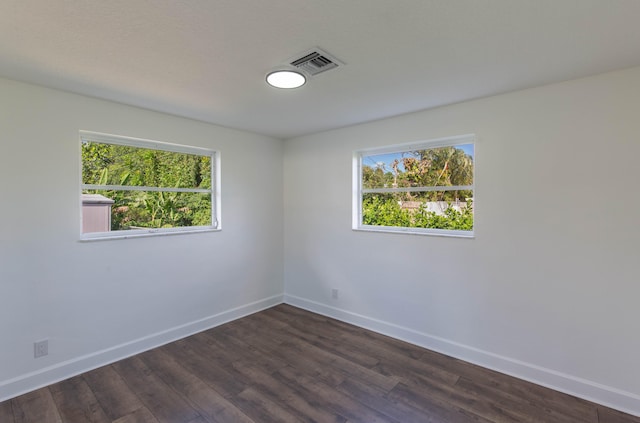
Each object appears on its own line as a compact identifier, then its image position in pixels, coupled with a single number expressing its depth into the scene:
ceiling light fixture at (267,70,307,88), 2.12
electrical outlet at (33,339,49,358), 2.36
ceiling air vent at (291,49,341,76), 1.88
